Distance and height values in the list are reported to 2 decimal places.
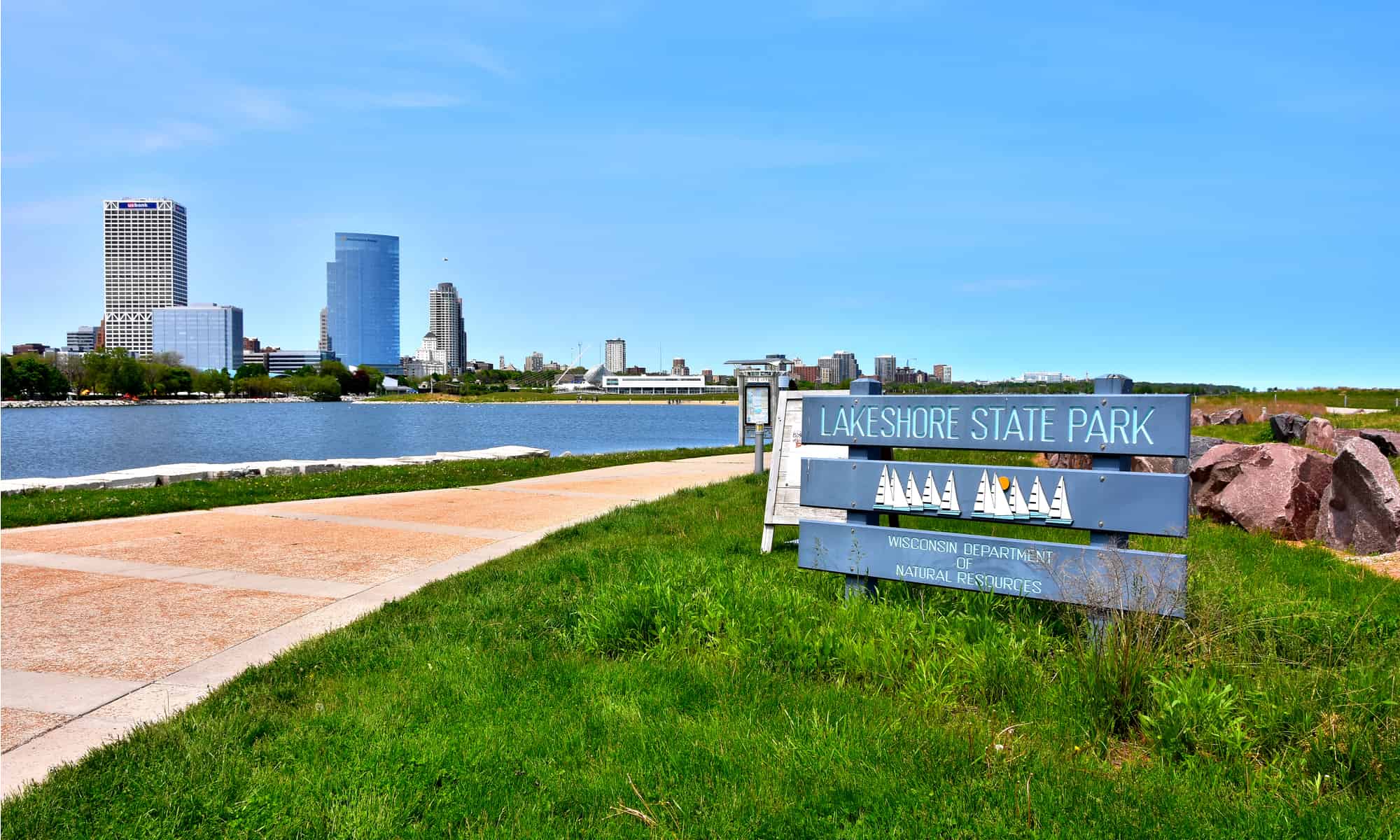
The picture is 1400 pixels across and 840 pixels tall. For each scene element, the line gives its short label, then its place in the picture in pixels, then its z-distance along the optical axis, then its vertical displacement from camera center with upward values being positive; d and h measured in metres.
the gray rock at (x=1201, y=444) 12.38 -0.75
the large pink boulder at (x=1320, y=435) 16.05 -0.76
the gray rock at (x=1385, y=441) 14.66 -0.77
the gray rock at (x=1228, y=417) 25.70 -0.69
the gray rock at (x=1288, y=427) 18.23 -0.69
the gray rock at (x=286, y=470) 17.86 -1.78
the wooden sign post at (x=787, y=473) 8.04 -0.79
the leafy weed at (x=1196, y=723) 3.71 -1.44
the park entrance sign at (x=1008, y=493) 4.75 -0.62
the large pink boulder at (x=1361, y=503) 8.62 -1.10
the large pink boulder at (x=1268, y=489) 9.48 -1.06
